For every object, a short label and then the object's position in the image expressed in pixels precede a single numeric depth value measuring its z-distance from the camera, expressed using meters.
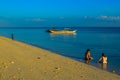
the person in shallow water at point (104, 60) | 11.18
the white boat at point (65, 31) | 55.48
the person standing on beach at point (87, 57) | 12.22
